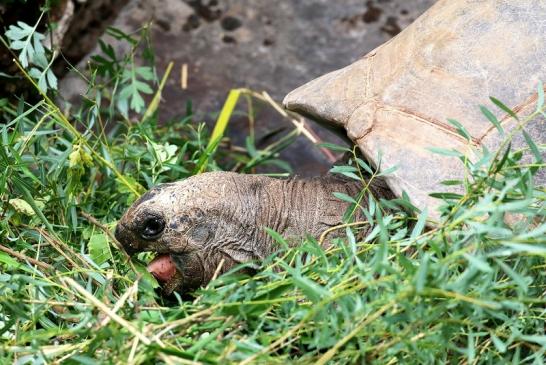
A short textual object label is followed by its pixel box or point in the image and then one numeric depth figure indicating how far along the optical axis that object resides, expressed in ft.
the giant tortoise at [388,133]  21.03
